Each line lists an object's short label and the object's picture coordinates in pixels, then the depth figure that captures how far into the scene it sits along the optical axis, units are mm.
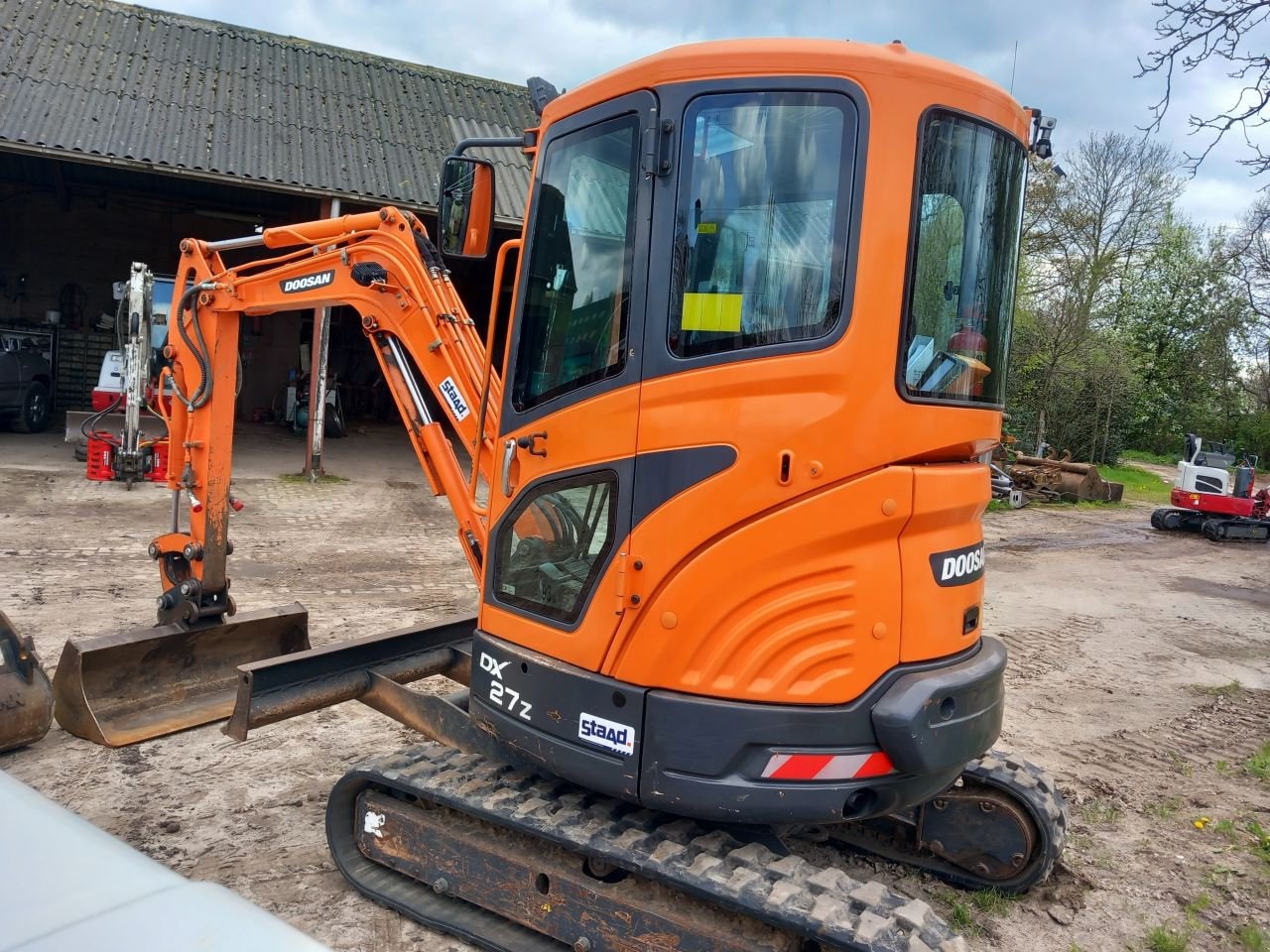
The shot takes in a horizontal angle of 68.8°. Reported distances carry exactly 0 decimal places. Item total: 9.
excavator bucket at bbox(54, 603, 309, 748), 4328
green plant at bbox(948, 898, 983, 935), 3523
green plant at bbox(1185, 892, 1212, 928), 3719
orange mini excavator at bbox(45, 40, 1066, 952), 2592
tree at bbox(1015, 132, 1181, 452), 21391
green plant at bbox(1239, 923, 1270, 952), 3547
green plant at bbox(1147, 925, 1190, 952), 3480
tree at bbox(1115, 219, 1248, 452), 27609
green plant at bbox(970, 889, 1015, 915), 3658
